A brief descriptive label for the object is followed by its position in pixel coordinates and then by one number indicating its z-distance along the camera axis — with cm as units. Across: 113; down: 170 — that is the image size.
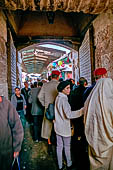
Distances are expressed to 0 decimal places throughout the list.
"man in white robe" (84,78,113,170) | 194
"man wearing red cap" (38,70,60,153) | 308
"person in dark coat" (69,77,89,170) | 295
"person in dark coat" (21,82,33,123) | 543
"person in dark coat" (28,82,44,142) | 377
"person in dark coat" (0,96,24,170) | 145
